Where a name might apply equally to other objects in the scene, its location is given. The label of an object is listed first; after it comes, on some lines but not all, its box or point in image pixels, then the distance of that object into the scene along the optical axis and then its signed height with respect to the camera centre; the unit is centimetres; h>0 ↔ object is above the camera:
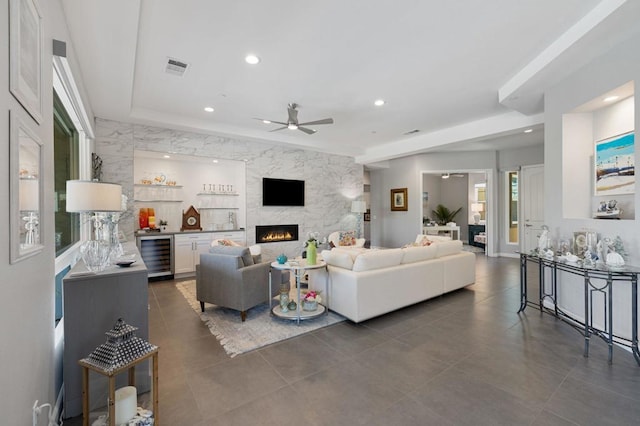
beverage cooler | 537 -75
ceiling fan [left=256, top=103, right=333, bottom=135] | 455 +152
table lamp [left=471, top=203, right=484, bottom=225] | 1057 +16
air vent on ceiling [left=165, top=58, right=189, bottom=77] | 341 +183
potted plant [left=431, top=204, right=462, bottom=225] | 1073 -6
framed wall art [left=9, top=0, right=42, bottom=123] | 123 +79
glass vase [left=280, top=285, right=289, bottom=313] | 357 -108
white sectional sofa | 333 -84
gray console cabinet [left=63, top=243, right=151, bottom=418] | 187 -69
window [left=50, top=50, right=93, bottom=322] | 254 +74
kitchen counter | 532 -35
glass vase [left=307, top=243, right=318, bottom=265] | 353 -51
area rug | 291 -131
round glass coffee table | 339 -118
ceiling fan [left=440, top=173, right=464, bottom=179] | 1066 +146
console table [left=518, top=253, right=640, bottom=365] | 251 -90
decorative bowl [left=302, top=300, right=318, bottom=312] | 355 -116
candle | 168 -115
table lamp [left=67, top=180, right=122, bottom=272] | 199 +8
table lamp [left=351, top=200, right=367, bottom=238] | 827 +22
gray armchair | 346 -83
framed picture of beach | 287 +51
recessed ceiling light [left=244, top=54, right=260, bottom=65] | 330 +184
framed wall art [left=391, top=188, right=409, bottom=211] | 896 +45
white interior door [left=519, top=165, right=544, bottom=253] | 749 +25
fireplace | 675 -47
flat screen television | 680 +55
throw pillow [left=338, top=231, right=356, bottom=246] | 641 -62
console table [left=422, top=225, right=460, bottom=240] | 912 -51
